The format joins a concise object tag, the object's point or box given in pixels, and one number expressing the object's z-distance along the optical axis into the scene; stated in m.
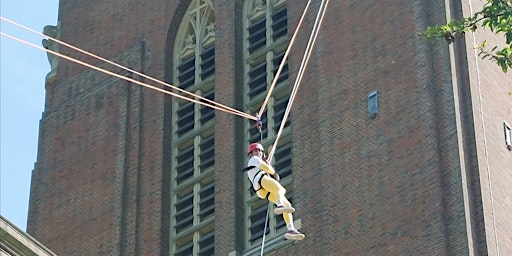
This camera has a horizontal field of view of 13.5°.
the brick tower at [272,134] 37.09
